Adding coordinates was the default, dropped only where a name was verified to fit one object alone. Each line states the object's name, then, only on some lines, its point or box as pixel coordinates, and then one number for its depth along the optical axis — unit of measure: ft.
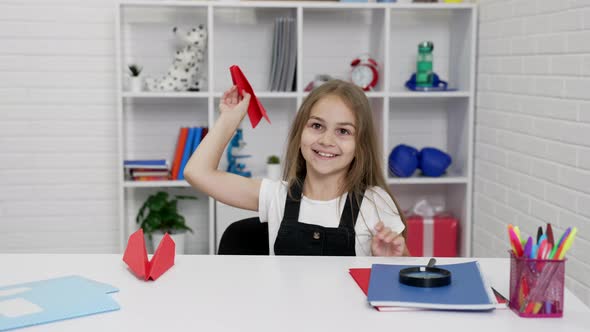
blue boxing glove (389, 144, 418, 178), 13.01
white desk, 4.73
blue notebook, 4.97
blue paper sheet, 4.83
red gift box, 13.25
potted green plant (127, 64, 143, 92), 12.68
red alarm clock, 13.04
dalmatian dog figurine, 12.73
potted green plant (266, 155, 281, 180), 13.35
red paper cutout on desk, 5.74
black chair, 7.36
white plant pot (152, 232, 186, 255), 13.04
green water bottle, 12.92
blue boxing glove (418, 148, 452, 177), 13.06
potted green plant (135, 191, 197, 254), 13.05
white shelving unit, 12.92
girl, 7.32
